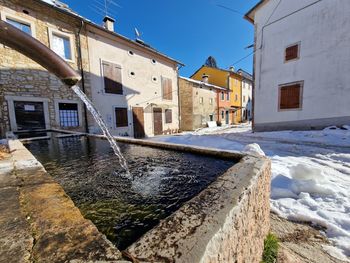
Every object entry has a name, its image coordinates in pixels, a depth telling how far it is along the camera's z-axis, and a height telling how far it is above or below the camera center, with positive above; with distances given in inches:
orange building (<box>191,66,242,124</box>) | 844.0 +141.8
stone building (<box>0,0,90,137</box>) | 269.3 +78.1
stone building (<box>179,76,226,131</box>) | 666.5 +64.2
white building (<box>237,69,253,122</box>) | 1000.2 +118.0
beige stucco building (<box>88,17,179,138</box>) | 378.9 +92.4
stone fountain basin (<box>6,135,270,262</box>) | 29.5 -22.6
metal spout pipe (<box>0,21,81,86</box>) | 50.7 +21.9
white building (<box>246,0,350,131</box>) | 297.0 +104.4
